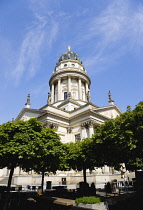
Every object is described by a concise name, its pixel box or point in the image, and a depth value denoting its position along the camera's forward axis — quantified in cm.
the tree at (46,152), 1148
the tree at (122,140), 1144
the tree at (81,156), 1576
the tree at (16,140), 1078
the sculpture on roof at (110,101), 3886
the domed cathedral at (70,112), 2786
